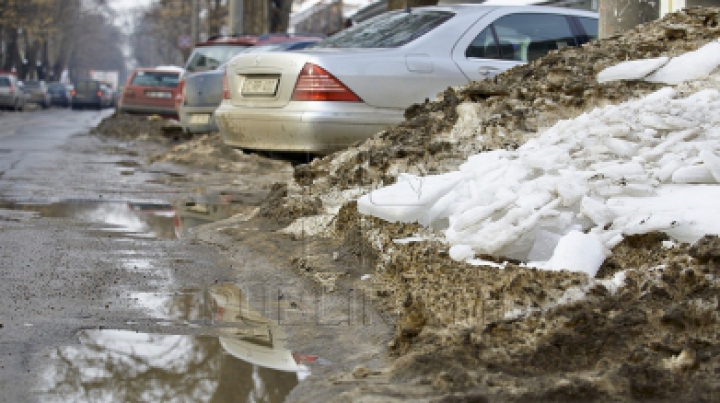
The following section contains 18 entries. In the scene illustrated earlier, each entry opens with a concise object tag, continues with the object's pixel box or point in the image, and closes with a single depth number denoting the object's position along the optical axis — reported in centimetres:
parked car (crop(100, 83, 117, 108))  11537
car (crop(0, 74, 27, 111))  7975
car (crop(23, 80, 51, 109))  10075
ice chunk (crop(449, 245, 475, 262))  829
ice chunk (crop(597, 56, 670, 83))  1165
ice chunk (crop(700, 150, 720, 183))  873
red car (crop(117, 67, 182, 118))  4669
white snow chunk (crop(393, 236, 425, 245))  926
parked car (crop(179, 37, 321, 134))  2822
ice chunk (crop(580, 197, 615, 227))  848
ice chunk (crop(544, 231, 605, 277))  763
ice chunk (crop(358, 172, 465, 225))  966
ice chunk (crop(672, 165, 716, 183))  881
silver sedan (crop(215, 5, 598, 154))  1534
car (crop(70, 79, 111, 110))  10862
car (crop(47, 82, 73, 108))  11544
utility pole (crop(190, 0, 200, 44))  7737
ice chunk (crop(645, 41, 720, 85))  1119
